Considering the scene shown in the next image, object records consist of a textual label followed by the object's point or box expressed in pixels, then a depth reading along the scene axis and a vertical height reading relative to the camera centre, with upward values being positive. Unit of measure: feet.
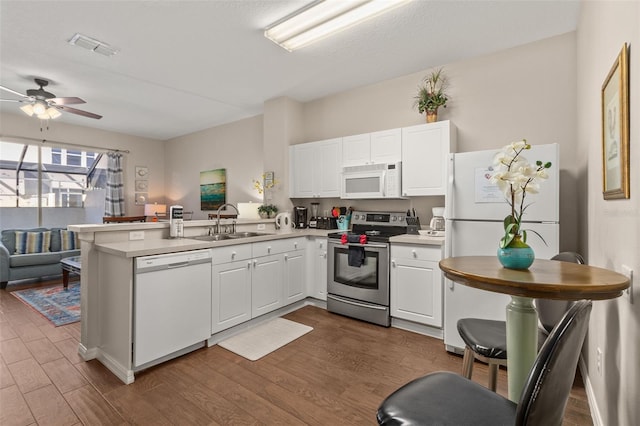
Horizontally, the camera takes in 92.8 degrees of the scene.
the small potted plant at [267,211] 14.53 +0.08
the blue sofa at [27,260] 14.85 -2.36
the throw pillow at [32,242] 15.88 -1.50
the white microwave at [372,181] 11.43 +1.24
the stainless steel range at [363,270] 10.40 -2.09
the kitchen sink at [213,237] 10.28 -0.84
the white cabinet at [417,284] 9.38 -2.29
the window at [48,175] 17.98 +2.50
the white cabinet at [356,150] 12.29 +2.60
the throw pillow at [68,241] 17.19 -1.55
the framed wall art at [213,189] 20.13 +1.65
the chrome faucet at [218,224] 11.02 -0.40
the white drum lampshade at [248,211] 15.49 +0.10
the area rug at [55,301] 11.14 -3.71
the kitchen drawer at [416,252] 9.37 -1.28
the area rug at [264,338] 8.65 -3.89
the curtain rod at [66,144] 17.48 +4.42
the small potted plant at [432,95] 11.05 +4.36
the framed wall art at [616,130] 4.09 +1.23
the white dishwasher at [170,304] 7.30 -2.36
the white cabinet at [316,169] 13.26 +2.00
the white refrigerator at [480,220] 7.49 -0.21
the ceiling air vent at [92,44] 9.59 +5.54
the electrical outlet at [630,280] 3.88 -0.87
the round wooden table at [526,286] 3.42 -0.87
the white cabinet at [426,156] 10.44 +2.00
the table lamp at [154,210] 21.29 +0.23
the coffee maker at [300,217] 14.70 -0.21
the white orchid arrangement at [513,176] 4.40 +0.52
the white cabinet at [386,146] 11.44 +2.55
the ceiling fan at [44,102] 12.50 +4.62
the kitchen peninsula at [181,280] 7.39 -2.00
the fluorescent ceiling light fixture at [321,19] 7.95 +5.45
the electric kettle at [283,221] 13.35 -0.36
